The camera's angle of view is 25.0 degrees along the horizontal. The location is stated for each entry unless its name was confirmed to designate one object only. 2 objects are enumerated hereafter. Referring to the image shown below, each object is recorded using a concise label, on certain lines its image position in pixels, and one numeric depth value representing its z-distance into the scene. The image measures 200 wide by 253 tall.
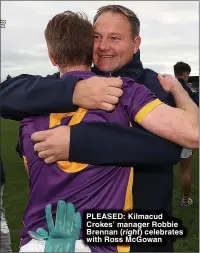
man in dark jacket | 1.98
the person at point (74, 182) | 1.97
